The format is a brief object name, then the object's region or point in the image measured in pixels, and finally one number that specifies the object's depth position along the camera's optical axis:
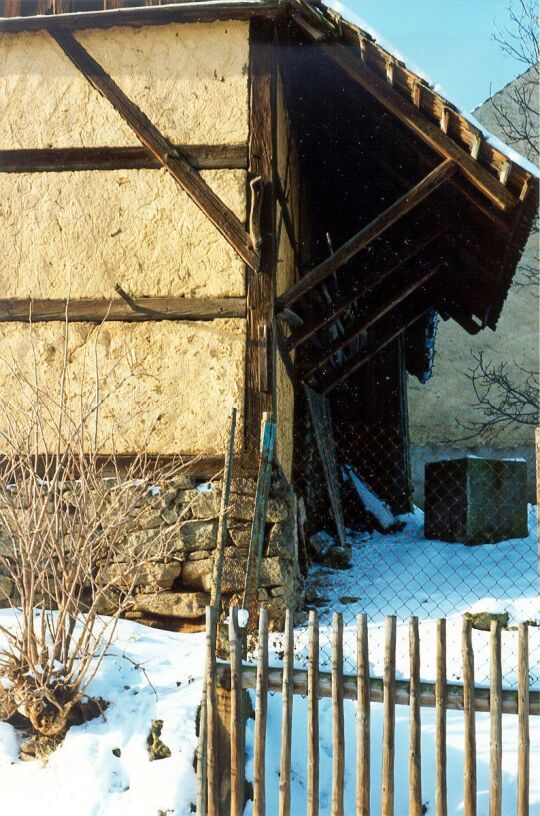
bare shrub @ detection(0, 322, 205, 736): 4.41
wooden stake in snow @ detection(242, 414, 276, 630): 5.51
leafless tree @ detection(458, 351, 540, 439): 15.37
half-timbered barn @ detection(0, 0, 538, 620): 6.15
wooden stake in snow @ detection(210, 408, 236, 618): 4.28
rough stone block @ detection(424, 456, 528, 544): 9.03
